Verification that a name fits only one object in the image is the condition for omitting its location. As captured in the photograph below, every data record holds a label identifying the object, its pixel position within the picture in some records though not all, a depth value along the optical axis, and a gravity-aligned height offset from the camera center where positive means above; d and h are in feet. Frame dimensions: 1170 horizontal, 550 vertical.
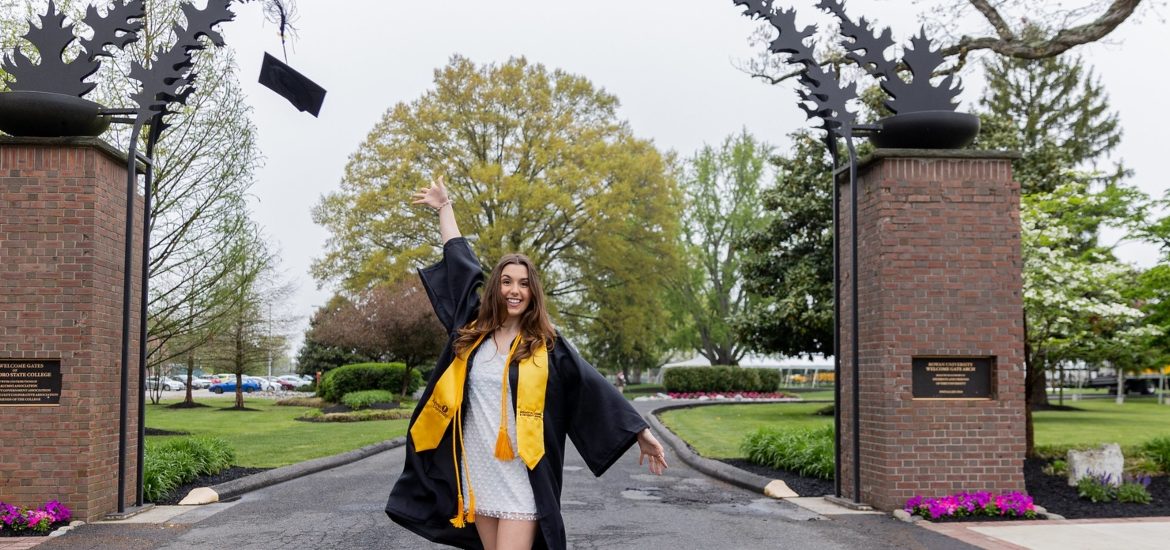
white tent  179.83 -8.71
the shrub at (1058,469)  35.63 -5.60
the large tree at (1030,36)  41.24 +13.66
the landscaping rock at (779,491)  31.32 -5.68
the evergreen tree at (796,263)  75.97 +5.45
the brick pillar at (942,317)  27.14 +0.25
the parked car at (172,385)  200.19 -14.17
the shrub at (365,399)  88.33 -7.43
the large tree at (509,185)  104.32 +16.13
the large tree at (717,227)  140.97 +15.05
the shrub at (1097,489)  29.66 -5.29
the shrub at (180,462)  30.09 -5.13
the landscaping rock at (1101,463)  30.73 -4.62
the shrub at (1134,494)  29.27 -5.35
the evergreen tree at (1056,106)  114.93 +27.95
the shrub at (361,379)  103.35 -6.32
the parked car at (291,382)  188.33 -12.63
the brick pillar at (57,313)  25.13 +0.26
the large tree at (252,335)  70.58 -1.32
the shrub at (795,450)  35.91 -5.25
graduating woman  12.63 -1.47
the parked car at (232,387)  187.93 -13.42
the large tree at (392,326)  94.84 -0.25
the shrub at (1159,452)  36.96 -5.19
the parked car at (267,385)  180.03 -12.75
